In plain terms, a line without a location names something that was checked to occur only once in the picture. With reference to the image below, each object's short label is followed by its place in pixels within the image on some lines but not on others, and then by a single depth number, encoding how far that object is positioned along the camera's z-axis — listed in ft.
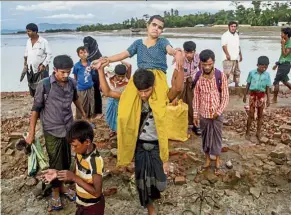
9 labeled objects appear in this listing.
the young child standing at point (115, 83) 11.22
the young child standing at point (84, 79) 13.37
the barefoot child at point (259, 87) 11.58
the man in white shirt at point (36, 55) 14.29
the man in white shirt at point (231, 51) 17.98
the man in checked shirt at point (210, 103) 9.38
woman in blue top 6.96
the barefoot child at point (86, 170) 6.08
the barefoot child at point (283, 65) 17.08
